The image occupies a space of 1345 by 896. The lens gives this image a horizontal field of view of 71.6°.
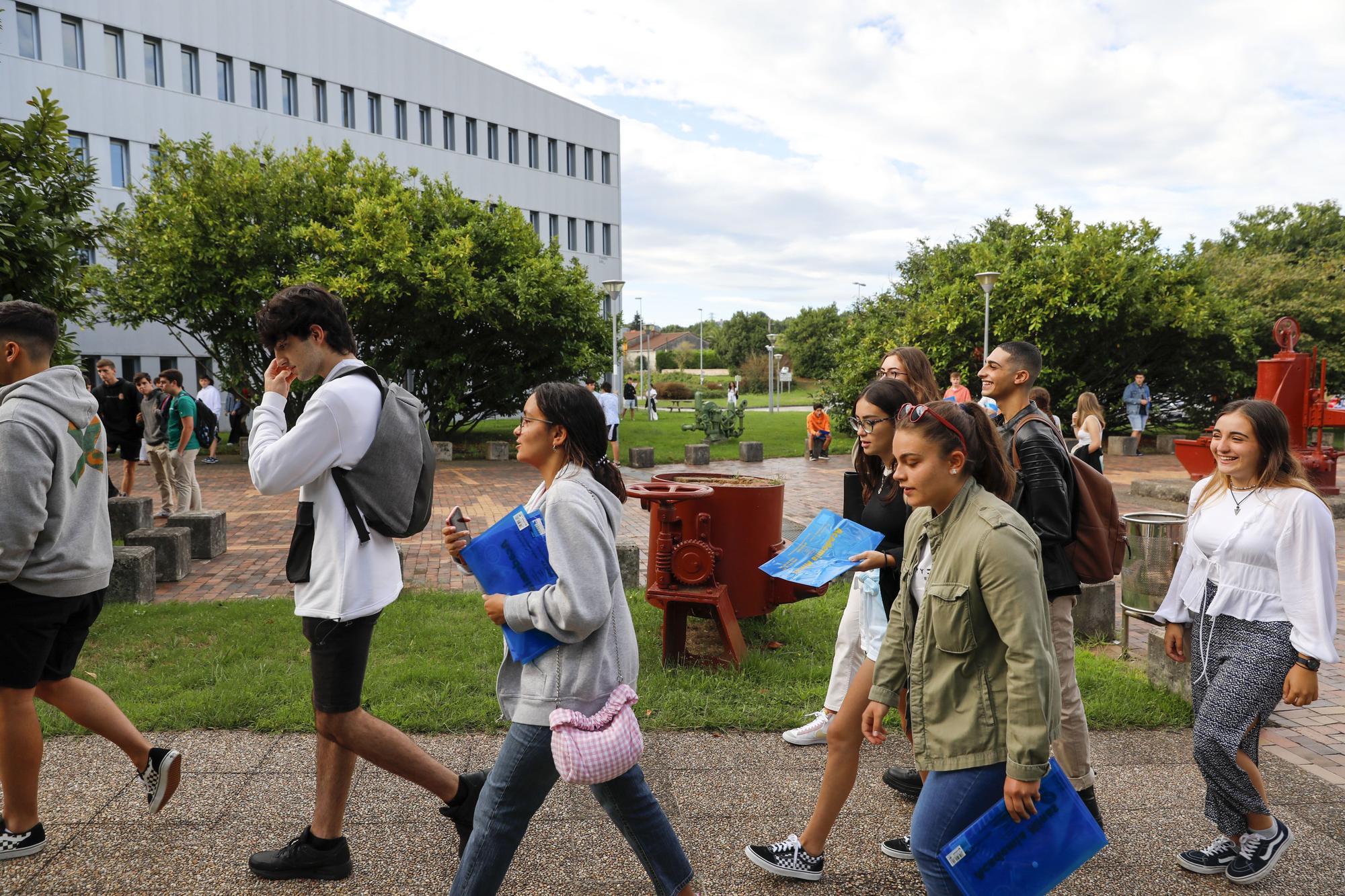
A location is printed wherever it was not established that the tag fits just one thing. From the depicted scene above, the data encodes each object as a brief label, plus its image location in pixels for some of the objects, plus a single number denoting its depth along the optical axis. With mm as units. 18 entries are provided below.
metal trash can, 5523
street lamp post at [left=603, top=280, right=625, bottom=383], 25841
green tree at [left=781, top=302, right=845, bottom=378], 81438
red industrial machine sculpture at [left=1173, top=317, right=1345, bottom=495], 12531
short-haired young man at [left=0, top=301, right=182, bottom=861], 3100
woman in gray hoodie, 2502
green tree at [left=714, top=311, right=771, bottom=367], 94312
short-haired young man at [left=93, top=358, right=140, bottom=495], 12492
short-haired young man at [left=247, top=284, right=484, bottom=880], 2871
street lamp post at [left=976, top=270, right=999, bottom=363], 20938
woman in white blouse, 3123
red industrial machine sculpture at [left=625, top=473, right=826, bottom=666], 5301
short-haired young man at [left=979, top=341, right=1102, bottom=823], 3389
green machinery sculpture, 24984
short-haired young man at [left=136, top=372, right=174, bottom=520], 11586
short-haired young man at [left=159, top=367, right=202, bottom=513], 10938
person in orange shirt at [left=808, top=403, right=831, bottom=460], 20859
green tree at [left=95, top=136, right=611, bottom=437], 19281
